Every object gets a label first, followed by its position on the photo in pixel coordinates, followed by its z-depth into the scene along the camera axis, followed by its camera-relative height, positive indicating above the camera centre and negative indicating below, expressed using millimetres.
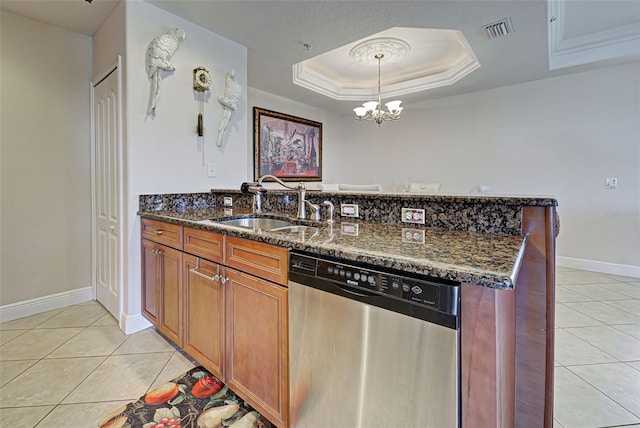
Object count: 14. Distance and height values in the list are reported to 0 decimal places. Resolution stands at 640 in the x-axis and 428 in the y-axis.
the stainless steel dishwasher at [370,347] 768 -429
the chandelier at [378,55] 3348 +1882
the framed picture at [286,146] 4250 +979
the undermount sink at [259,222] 1996 -106
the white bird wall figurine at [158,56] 2170 +1139
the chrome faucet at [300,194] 1807 +82
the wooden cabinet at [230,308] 1207 -506
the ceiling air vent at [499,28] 2488 +1575
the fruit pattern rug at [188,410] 1376 -1011
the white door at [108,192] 2273 +133
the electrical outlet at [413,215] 1500 -44
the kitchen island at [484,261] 721 -157
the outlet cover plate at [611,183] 3568 +286
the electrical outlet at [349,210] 1764 -19
